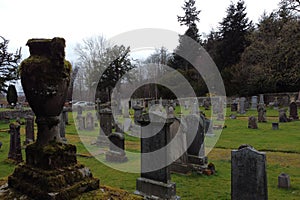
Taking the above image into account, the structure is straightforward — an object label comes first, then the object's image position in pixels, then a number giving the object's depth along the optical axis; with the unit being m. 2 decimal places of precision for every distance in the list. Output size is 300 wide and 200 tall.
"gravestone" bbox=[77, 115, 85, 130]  17.45
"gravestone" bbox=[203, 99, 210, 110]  30.49
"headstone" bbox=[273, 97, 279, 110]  27.70
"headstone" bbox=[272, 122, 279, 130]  15.22
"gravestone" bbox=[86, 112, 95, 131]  17.22
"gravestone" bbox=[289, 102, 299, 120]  18.81
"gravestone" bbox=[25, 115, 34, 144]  12.36
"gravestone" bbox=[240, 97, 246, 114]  24.33
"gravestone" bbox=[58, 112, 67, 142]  12.52
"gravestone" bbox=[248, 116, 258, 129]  15.81
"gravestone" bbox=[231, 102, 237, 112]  26.82
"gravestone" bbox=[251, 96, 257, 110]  28.09
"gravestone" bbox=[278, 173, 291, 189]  6.39
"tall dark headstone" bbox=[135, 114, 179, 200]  5.66
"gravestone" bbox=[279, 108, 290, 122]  18.03
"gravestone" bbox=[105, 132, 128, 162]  9.36
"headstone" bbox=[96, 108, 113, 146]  11.95
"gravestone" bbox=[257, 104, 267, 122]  18.45
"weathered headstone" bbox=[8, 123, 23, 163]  9.38
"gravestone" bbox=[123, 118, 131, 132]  15.21
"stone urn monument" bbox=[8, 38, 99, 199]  3.18
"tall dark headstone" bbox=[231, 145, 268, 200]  4.39
